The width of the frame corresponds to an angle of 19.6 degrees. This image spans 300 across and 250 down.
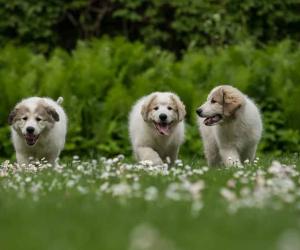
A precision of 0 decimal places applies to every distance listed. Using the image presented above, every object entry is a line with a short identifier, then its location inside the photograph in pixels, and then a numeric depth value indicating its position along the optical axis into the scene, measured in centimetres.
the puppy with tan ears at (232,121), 1068
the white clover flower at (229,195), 562
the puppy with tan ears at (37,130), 1095
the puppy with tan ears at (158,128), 1084
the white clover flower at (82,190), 657
